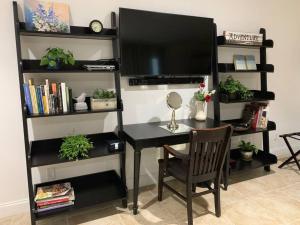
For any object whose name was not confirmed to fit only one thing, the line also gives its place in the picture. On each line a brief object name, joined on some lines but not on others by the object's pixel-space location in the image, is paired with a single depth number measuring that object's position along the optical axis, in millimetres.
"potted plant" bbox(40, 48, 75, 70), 1953
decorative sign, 2729
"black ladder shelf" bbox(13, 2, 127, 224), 1934
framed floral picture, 1994
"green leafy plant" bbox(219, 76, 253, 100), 2795
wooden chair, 1915
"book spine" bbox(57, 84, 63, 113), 2026
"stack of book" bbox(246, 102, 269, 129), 2918
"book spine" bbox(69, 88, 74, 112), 2080
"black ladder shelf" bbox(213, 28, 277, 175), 2785
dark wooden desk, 2133
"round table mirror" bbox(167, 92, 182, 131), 2439
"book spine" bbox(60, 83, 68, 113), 2023
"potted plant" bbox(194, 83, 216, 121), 2725
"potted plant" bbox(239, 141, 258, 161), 3004
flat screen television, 2355
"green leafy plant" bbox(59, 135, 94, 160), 2037
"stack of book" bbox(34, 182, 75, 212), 2047
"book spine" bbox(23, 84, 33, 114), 1926
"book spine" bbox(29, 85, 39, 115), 1941
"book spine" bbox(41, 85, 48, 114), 1978
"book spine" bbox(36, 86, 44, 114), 1966
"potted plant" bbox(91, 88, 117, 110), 2178
